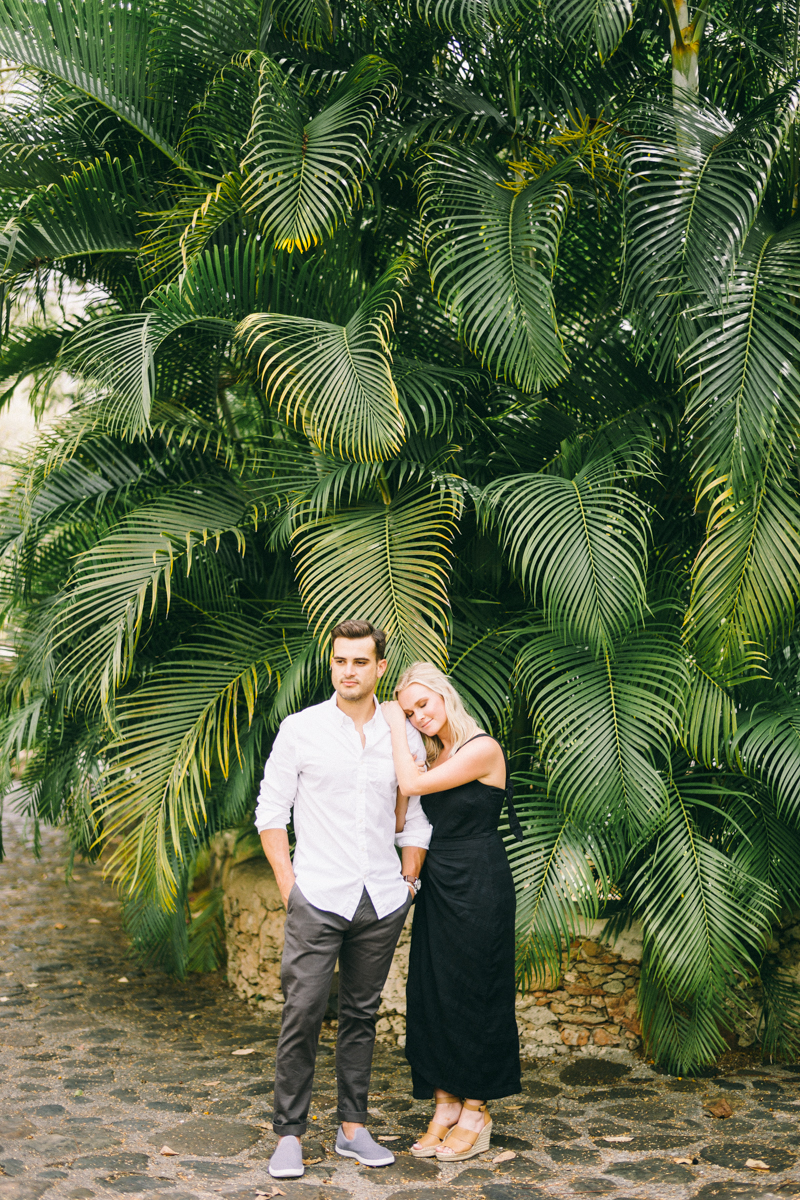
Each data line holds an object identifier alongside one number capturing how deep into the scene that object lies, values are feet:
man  10.54
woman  11.00
